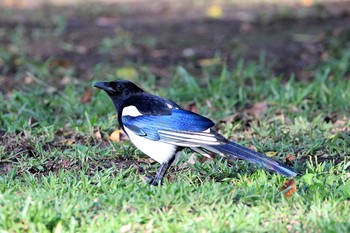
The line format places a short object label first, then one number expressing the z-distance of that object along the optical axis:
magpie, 10.06
